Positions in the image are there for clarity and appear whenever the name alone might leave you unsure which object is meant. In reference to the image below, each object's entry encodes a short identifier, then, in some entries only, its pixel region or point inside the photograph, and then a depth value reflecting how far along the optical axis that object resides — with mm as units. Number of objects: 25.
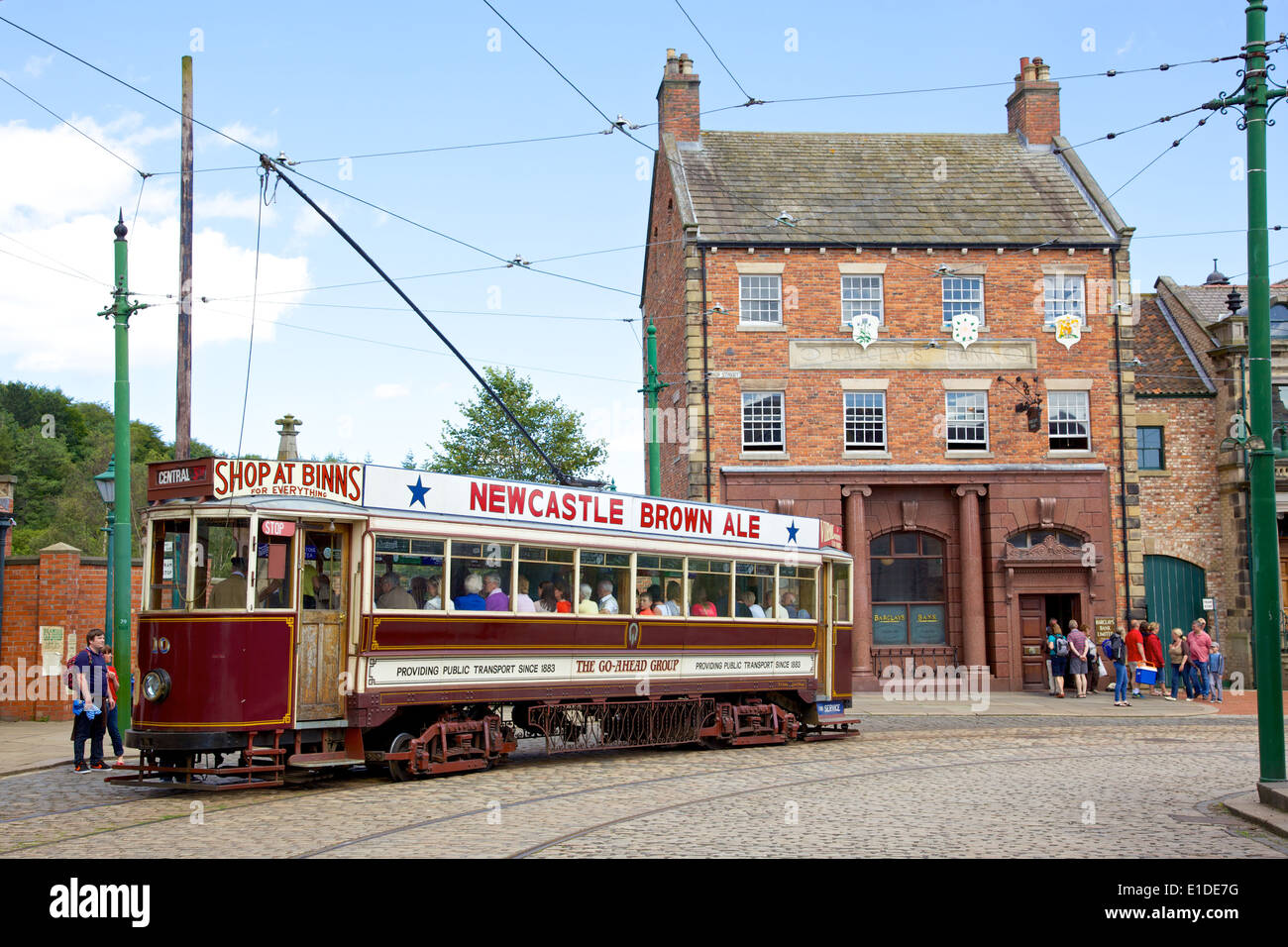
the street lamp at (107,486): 19094
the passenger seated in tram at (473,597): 14102
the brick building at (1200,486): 32500
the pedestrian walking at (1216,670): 27641
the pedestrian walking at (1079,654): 26969
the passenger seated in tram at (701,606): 16984
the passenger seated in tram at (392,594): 13320
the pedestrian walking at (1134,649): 27922
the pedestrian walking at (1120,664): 25500
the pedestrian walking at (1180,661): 27766
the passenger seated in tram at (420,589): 13672
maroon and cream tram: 12312
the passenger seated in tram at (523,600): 14656
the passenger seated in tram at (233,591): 12383
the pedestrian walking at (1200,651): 27328
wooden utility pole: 18125
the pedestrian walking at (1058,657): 27344
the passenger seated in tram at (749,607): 17703
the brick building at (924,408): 28953
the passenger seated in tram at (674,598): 16625
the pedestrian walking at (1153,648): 28234
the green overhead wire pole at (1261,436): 11734
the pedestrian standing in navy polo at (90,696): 14805
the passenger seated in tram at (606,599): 15734
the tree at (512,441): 50031
